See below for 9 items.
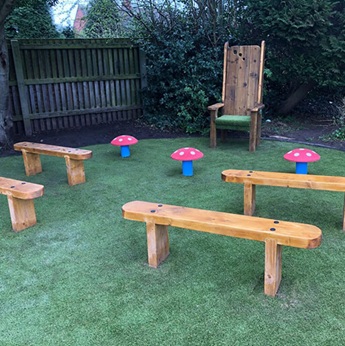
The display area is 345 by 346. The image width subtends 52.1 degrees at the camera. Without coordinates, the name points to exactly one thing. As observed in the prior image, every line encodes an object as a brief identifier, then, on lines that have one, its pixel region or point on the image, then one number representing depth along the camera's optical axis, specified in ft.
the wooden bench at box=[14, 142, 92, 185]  15.56
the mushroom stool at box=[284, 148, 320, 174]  14.92
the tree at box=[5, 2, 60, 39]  39.15
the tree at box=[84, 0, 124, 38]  29.60
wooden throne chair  21.34
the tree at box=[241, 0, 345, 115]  22.16
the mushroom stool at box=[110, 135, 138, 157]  19.84
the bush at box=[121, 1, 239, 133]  26.43
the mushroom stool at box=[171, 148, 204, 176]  16.29
